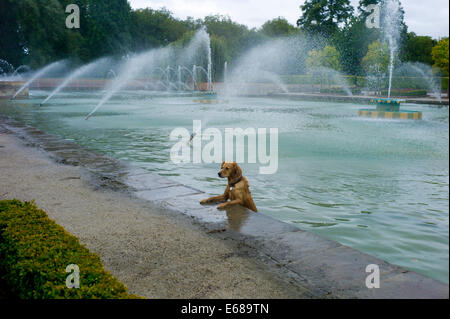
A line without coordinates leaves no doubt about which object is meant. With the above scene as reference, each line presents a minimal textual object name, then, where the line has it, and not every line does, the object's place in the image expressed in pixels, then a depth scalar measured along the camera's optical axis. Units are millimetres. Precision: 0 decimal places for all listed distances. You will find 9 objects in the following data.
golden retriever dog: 5680
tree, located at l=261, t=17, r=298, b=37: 71694
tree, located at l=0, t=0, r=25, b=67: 46406
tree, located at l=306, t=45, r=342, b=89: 44219
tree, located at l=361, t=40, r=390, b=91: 40562
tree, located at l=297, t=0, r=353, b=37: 55938
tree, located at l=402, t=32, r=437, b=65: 57281
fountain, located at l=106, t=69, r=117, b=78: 58312
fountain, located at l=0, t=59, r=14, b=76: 47781
